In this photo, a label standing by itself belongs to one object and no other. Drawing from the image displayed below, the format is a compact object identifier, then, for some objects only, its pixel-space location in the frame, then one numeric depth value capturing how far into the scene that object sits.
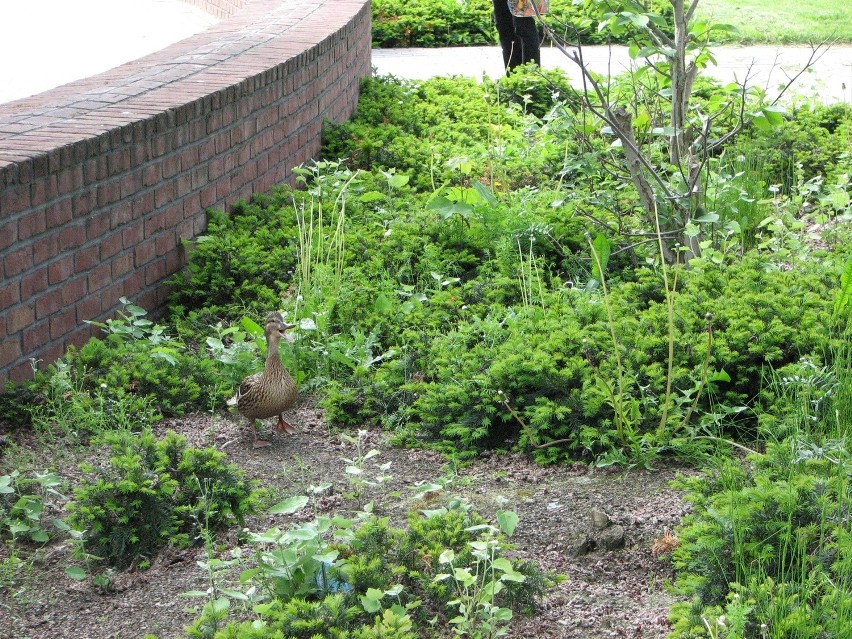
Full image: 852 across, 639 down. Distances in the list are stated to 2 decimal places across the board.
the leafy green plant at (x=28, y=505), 6.47
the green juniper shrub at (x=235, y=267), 11.11
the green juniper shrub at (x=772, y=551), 5.17
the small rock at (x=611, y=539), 6.52
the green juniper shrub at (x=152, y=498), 6.54
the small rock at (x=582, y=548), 6.50
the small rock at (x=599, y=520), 6.61
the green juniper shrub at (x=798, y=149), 14.65
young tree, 10.29
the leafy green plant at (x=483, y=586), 5.17
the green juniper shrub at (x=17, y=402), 8.30
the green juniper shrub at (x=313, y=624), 5.18
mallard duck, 8.10
